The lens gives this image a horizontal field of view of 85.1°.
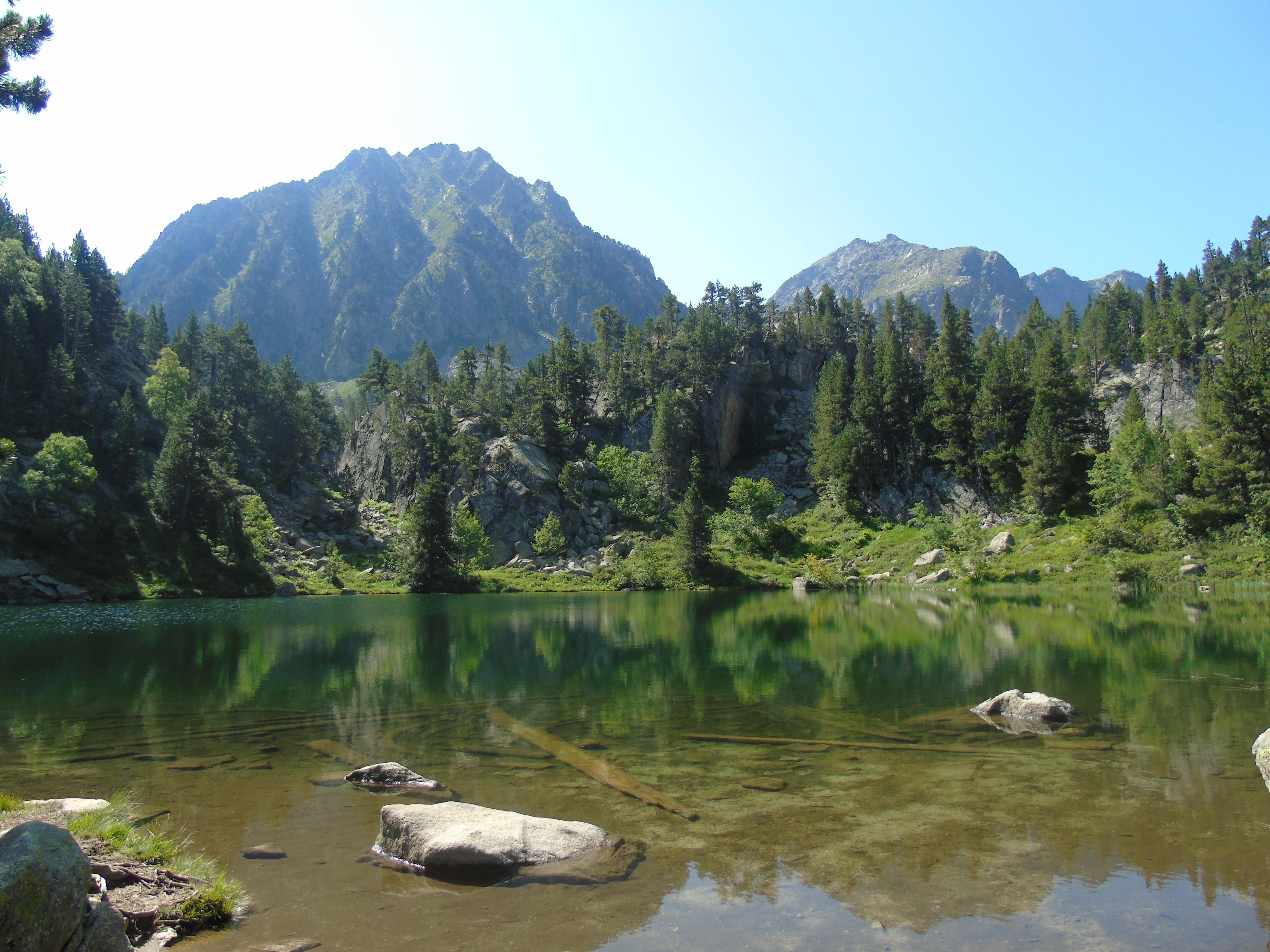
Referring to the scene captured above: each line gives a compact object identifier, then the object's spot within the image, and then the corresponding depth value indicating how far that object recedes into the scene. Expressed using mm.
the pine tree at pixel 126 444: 92375
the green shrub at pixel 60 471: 78500
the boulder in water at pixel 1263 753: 10648
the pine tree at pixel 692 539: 100500
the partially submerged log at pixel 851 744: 15797
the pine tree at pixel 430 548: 99875
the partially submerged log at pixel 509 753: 15719
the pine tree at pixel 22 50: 12859
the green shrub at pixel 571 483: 127562
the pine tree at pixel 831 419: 117750
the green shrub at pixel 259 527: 97500
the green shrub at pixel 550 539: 114812
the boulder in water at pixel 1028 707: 18484
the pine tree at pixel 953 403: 109312
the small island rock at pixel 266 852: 10219
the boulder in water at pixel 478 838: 9742
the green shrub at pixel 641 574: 102000
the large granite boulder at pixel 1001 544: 85562
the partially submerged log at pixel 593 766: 12617
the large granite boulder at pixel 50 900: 5723
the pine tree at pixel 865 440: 114312
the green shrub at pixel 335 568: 101062
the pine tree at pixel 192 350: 137875
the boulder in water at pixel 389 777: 13547
